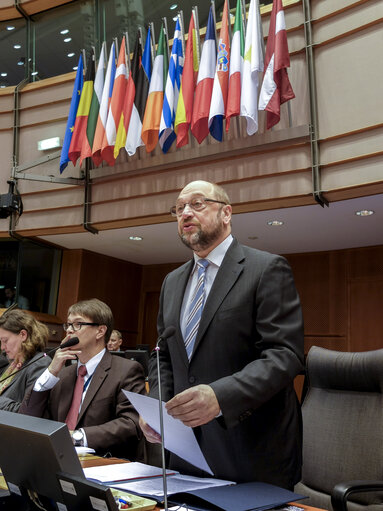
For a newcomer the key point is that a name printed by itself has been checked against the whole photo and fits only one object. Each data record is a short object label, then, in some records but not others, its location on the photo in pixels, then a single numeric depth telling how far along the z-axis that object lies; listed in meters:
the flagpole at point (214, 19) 6.03
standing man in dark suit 1.43
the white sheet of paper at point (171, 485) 1.27
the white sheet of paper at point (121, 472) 1.43
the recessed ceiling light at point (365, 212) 5.75
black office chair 2.15
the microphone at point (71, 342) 2.35
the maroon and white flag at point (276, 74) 5.42
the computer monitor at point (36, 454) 1.07
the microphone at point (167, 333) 1.48
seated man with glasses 2.36
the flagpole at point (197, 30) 6.18
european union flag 7.02
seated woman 3.18
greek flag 6.11
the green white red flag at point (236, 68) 5.61
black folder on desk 1.13
